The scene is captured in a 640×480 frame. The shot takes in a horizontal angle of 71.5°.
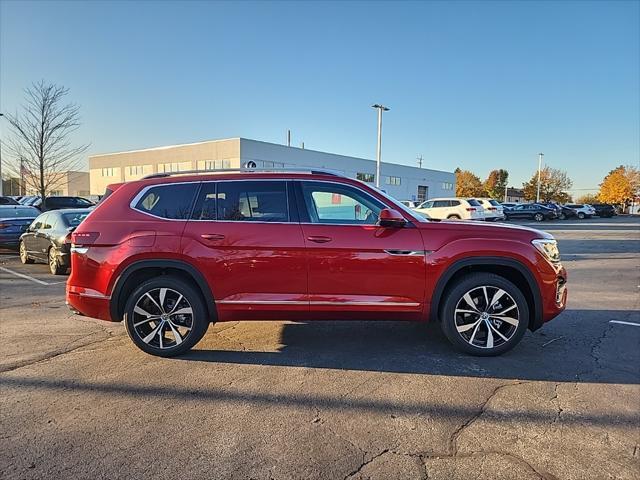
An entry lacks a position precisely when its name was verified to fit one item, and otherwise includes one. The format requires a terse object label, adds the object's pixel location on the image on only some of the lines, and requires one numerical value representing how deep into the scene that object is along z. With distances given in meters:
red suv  4.37
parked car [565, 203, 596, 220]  45.34
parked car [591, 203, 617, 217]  48.72
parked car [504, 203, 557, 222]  40.56
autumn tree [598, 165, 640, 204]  78.69
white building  48.28
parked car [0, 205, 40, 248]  13.27
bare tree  21.45
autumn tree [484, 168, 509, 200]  108.50
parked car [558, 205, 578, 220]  43.94
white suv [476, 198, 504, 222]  29.74
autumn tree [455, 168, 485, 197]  106.69
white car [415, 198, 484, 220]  26.03
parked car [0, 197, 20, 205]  26.21
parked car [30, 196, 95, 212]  23.71
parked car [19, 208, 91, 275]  9.91
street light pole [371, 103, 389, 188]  39.12
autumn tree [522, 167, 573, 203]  87.25
